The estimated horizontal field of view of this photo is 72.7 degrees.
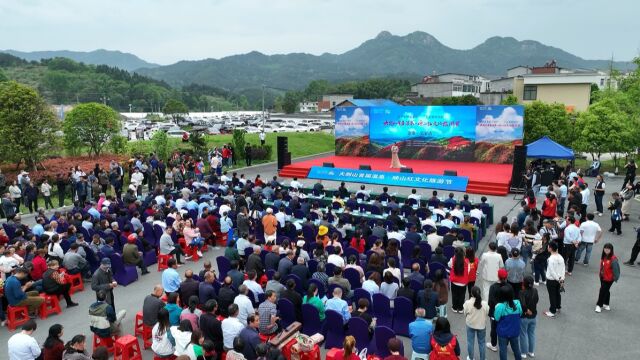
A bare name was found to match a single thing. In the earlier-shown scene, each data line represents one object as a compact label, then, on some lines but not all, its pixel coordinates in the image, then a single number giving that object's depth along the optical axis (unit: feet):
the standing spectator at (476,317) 21.17
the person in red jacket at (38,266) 29.50
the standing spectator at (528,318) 21.47
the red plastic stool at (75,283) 32.12
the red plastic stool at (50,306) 28.81
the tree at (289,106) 329.91
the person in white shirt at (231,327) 20.97
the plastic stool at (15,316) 27.48
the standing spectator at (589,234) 33.83
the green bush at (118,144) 85.87
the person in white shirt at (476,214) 40.55
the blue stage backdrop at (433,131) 78.07
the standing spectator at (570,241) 32.63
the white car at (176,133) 139.37
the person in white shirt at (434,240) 33.17
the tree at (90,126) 80.84
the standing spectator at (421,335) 19.69
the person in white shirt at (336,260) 28.76
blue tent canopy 62.39
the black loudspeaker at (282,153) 82.84
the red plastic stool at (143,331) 24.88
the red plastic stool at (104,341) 23.59
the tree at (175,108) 277.85
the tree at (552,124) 95.14
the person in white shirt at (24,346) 19.62
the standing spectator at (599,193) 48.83
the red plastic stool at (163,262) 36.37
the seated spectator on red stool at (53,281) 28.32
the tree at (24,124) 66.95
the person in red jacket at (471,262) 26.86
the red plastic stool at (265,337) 22.35
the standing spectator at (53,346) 19.43
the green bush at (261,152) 92.17
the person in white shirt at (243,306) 22.65
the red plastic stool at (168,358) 20.91
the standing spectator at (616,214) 41.81
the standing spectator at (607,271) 26.53
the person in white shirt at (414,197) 48.35
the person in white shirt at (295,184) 55.36
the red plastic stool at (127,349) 22.36
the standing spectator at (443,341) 18.61
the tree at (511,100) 138.51
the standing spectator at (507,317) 20.77
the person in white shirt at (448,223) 37.01
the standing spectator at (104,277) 26.54
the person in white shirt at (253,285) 25.25
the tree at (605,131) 74.95
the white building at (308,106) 391.18
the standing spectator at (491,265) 26.61
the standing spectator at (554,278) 26.14
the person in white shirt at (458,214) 39.83
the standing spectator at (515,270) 26.58
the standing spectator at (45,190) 53.62
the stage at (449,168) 64.23
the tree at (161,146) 81.66
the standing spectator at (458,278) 26.73
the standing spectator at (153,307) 23.32
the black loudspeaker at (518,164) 62.08
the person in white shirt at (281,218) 40.14
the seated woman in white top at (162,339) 20.45
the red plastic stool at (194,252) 38.93
